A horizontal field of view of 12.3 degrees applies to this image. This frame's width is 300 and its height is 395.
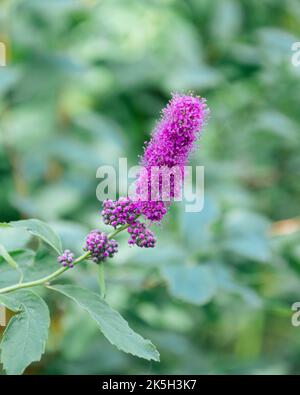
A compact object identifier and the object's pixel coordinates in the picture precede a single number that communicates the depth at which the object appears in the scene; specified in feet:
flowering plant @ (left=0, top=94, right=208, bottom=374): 2.61
